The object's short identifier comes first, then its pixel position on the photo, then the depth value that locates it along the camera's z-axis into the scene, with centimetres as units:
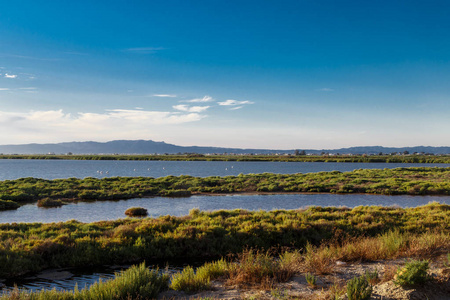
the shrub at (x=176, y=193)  3628
